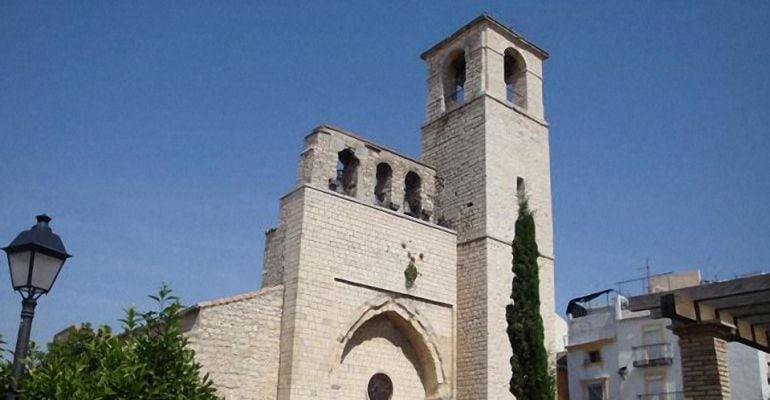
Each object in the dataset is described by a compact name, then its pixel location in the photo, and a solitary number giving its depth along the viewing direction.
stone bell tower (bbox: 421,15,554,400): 15.50
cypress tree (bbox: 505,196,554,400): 12.88
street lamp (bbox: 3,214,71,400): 5.61
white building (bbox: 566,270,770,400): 21.39
